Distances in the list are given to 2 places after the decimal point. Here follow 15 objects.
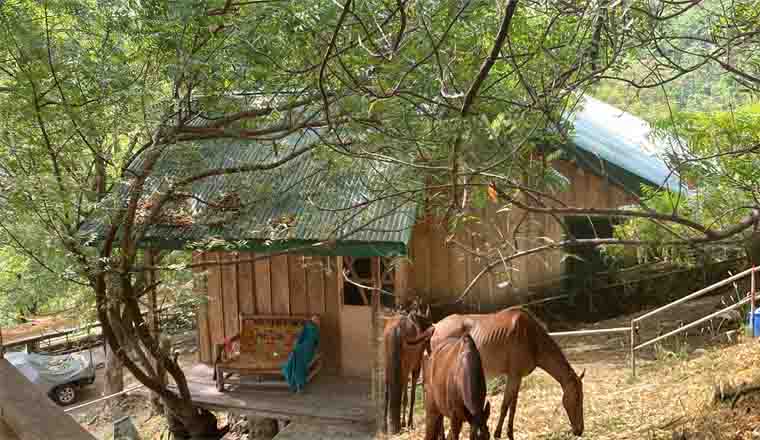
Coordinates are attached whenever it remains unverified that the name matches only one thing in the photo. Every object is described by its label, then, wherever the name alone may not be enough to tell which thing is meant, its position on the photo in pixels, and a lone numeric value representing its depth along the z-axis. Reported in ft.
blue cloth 33.73
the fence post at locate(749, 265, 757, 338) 28.34
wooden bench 34.12
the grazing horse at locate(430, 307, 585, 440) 17.26
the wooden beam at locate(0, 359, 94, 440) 8.46
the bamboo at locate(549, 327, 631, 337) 26.74
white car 51.55
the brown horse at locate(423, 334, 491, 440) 12.96
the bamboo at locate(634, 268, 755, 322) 27.96
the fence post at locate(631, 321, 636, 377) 28.09
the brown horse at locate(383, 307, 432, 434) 20.10
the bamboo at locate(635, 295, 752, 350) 28.91
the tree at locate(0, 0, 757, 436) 13.01
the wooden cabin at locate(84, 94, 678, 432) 28.73
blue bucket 28.14
